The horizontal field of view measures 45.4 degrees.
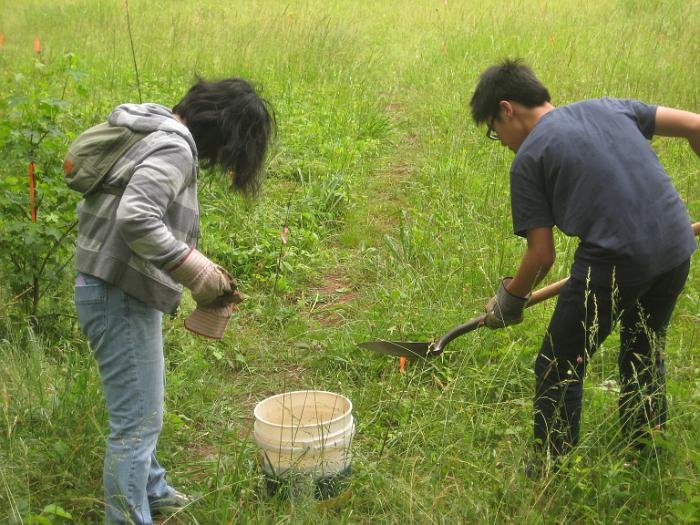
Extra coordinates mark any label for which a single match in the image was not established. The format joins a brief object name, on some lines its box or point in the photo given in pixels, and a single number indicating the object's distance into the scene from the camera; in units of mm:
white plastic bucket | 3000
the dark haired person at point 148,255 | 2531
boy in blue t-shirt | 2803
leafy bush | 4031
